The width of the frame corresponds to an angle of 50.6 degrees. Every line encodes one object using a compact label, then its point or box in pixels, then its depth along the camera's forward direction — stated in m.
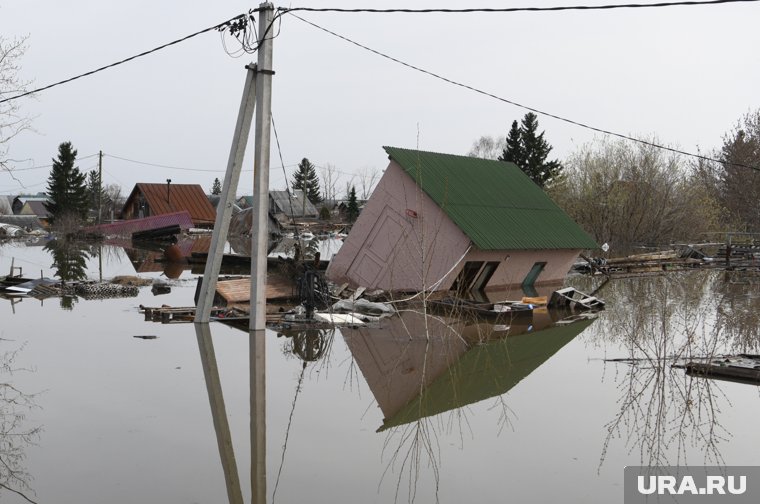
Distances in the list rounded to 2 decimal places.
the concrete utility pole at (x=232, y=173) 13.94
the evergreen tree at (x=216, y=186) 132.00
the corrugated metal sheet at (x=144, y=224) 57.75
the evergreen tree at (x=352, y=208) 85.35
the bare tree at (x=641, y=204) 52.12
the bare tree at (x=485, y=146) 126.69
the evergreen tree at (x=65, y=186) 62.90
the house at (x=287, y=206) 86.18
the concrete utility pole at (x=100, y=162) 69.06
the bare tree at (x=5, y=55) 20.53
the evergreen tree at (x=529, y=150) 62.44
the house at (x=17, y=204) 97.19
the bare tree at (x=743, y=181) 61.75
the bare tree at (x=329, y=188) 126.06
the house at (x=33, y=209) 91.94
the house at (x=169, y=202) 67.88
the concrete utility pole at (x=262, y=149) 13.73
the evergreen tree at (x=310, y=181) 107.94
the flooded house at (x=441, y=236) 21.48
